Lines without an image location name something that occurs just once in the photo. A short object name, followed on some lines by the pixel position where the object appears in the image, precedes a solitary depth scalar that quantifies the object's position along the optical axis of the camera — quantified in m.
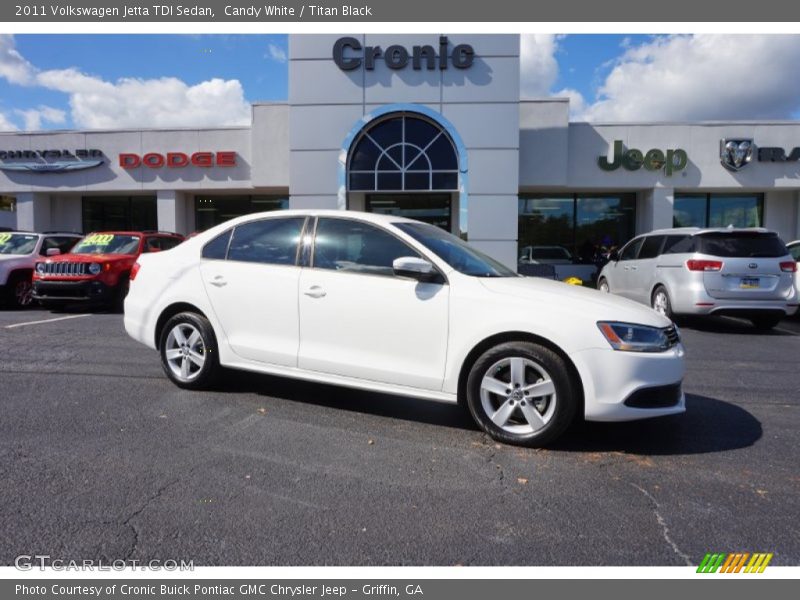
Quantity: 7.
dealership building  16.73
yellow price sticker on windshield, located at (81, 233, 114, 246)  11.77
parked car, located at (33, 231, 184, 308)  10.69
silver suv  9.09
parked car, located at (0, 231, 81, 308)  11.55
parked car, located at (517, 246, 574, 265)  21.27
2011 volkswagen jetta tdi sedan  3.93
